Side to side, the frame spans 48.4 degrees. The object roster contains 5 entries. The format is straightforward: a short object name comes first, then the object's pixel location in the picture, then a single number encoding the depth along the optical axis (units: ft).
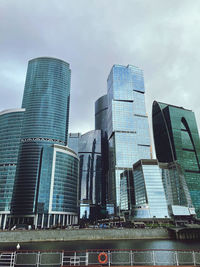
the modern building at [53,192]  584.81
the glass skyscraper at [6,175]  598.75
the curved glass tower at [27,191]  594.65
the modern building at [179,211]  560.61
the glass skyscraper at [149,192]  541.34
